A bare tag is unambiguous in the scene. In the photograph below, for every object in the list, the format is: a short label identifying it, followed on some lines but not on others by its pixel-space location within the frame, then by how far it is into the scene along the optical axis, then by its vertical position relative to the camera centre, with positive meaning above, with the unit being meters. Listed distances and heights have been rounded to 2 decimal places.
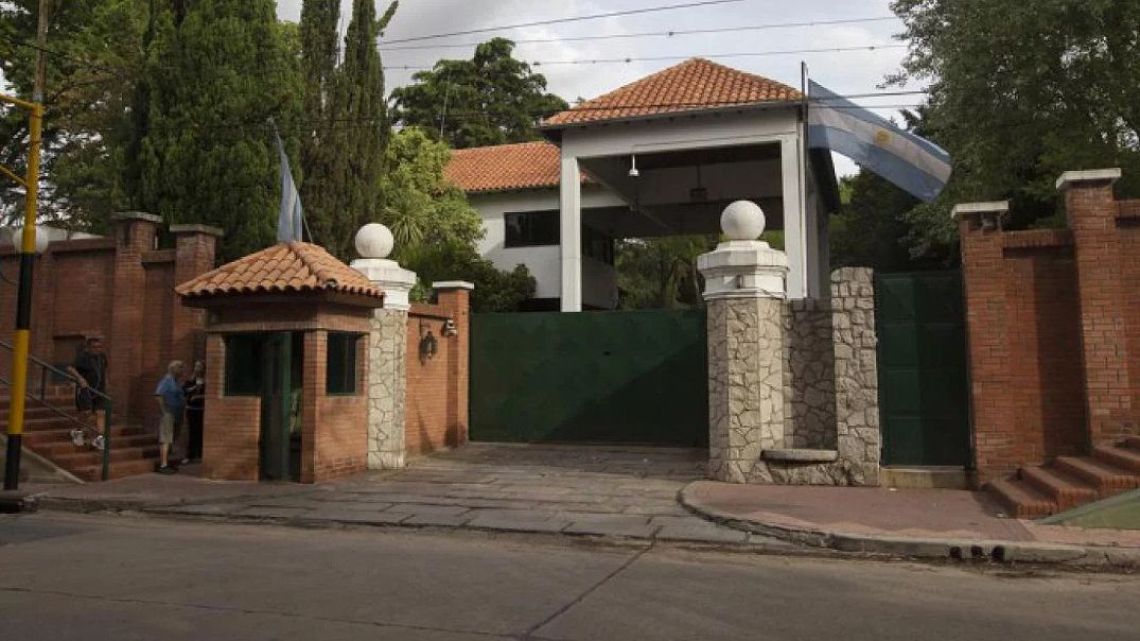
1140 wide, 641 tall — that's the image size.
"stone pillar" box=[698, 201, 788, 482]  11.23 +0.50
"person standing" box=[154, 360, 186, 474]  12.52 -0.34
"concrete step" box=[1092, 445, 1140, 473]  8.68 -0.85
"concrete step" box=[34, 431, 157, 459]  12.01 -0.91
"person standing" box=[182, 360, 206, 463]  13.02 -0.32
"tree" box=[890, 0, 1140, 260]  14.30 +5.59
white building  19.03 +5.90
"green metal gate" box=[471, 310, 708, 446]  15.23 +0.12
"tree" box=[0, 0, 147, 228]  21.83 +8.23
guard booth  11.64 +0.28
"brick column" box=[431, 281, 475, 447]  15.73 +0.44
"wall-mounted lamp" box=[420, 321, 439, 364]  14.54 +0.72
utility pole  10.78 +1.04
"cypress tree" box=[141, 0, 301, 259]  15.40 +4.95
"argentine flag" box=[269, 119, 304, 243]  13.73 +3.02
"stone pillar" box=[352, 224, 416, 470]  12.88 +0.57
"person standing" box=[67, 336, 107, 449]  12.45 +0.07
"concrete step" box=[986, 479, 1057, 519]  8.62 -1.31
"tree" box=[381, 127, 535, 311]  22.97 +4.70
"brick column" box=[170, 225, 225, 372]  13.80 +1.30
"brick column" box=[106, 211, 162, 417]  13.98 +1.36
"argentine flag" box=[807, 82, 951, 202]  12.70 +3.90
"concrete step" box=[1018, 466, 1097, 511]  8.54 -1.16
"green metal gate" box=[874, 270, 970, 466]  10.88 +0.18
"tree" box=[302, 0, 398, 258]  18.88 +5.77
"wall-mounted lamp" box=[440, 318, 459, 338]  15.52 +1.06
